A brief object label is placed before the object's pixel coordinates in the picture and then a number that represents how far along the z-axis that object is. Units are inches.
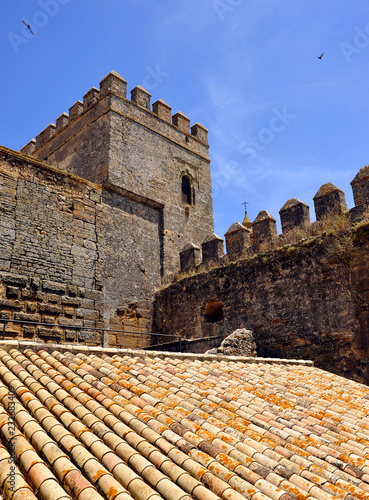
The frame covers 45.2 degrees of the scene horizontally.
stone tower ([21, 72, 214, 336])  507.8
